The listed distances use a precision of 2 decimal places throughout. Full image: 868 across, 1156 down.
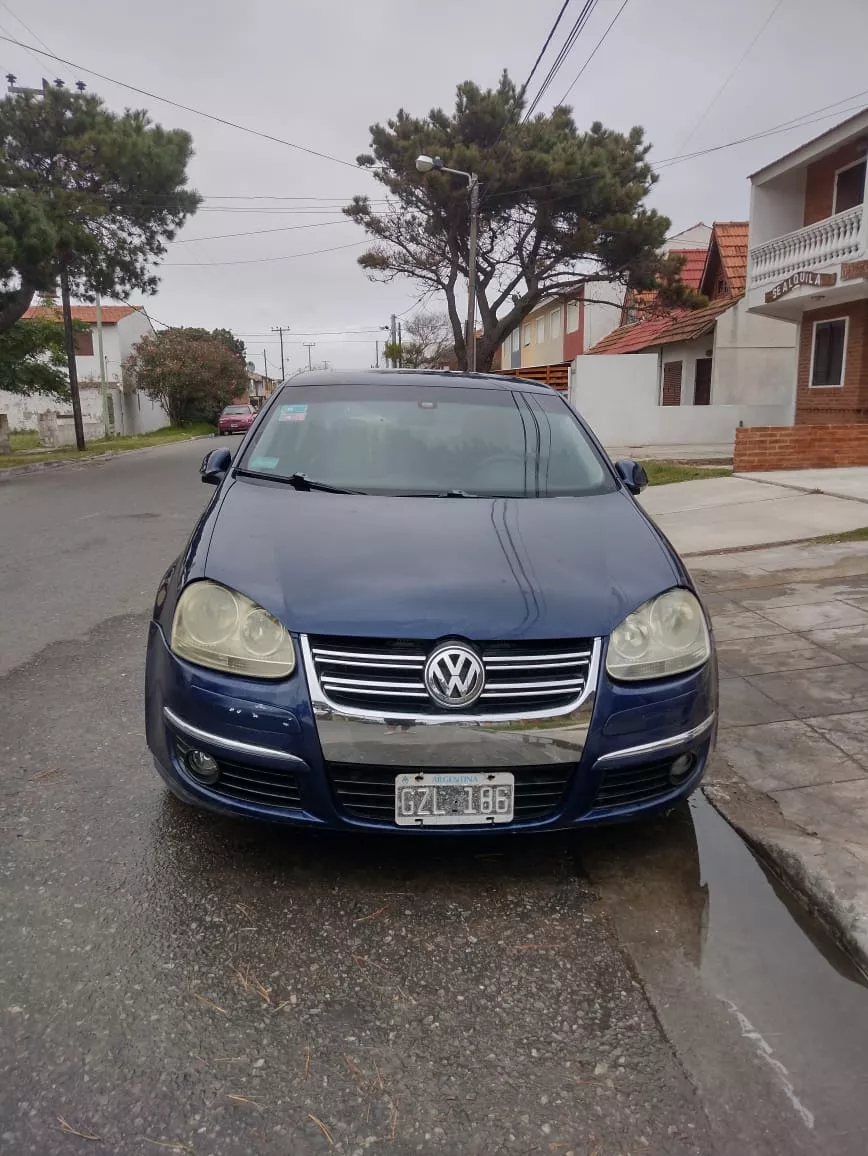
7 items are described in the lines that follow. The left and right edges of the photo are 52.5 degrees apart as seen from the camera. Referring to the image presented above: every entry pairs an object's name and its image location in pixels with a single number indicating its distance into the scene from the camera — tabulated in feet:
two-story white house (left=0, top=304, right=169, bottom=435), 133.80
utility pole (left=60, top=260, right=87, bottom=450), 76.28
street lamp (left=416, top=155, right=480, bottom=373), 70.70
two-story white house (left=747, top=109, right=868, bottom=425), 48.19
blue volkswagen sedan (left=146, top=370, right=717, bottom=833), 7.94
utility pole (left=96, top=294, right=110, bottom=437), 113.94
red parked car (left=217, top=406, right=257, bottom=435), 132.77
